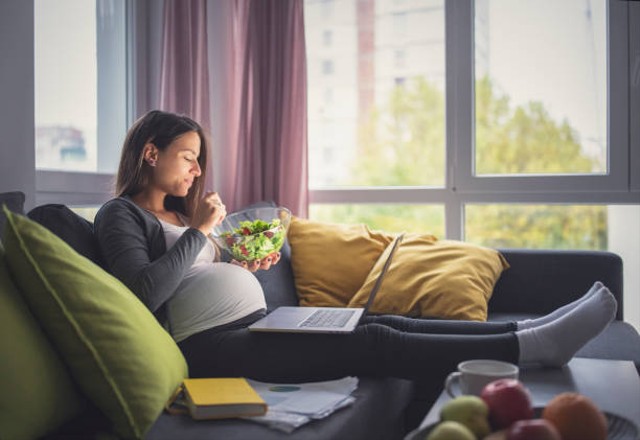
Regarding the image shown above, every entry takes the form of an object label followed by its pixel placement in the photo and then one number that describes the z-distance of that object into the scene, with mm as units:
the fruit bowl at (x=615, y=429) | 991
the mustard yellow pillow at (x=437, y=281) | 2309
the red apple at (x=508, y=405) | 946
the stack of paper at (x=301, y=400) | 1271
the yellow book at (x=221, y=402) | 1282
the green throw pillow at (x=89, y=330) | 1197
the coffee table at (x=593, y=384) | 1181
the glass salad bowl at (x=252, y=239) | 1962
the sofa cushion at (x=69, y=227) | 1643
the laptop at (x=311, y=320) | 1677
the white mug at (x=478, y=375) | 1121
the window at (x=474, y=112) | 2934
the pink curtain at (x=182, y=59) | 2848
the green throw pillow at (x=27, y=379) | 1093
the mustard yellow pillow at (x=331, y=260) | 2559
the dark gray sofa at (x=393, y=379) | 1236
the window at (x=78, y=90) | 2402
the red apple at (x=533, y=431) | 852
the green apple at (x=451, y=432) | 871
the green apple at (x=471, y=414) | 930
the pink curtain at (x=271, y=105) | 3107
